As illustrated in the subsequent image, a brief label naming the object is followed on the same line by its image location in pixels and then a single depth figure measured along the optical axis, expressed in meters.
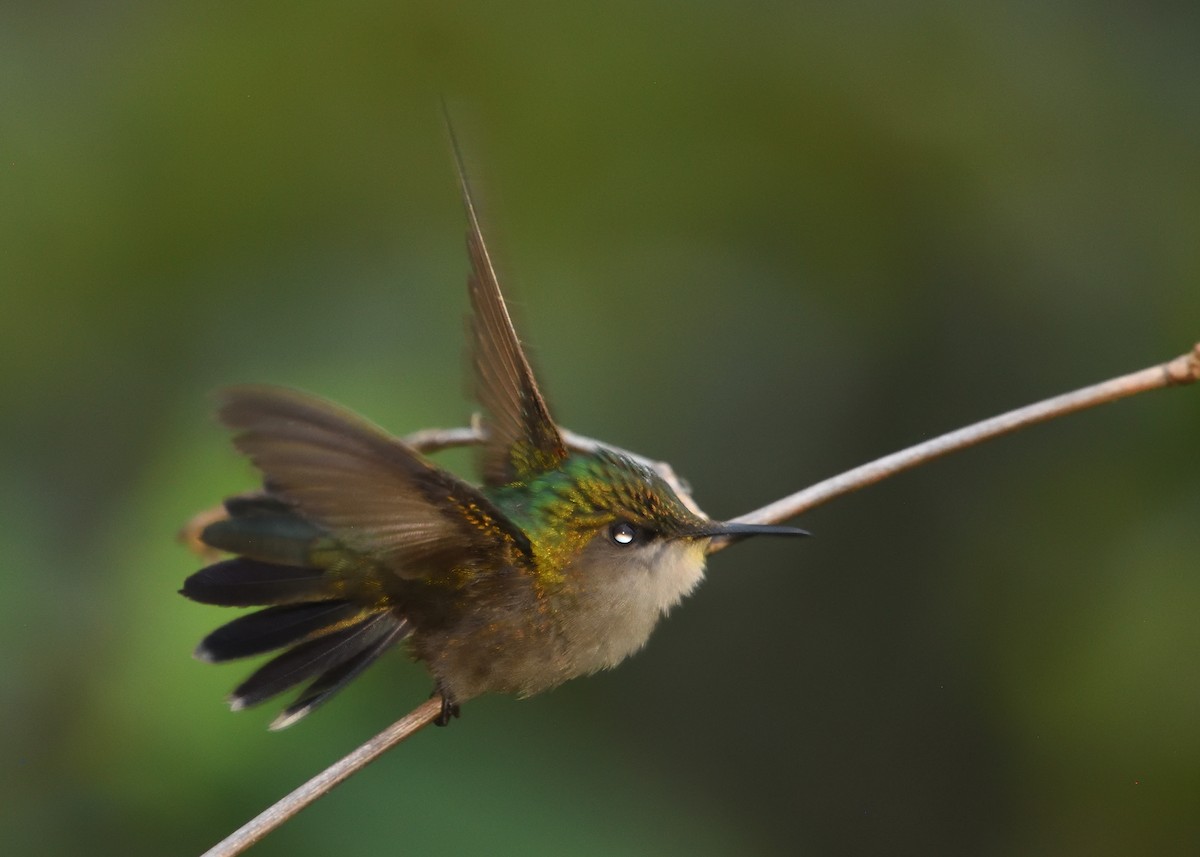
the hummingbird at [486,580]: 4.43
